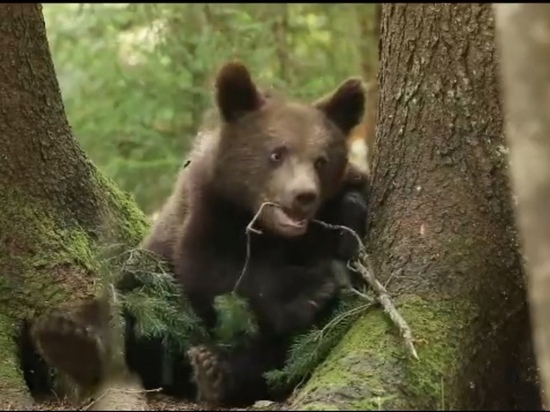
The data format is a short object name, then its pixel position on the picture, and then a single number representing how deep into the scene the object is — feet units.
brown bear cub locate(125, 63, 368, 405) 35.19
